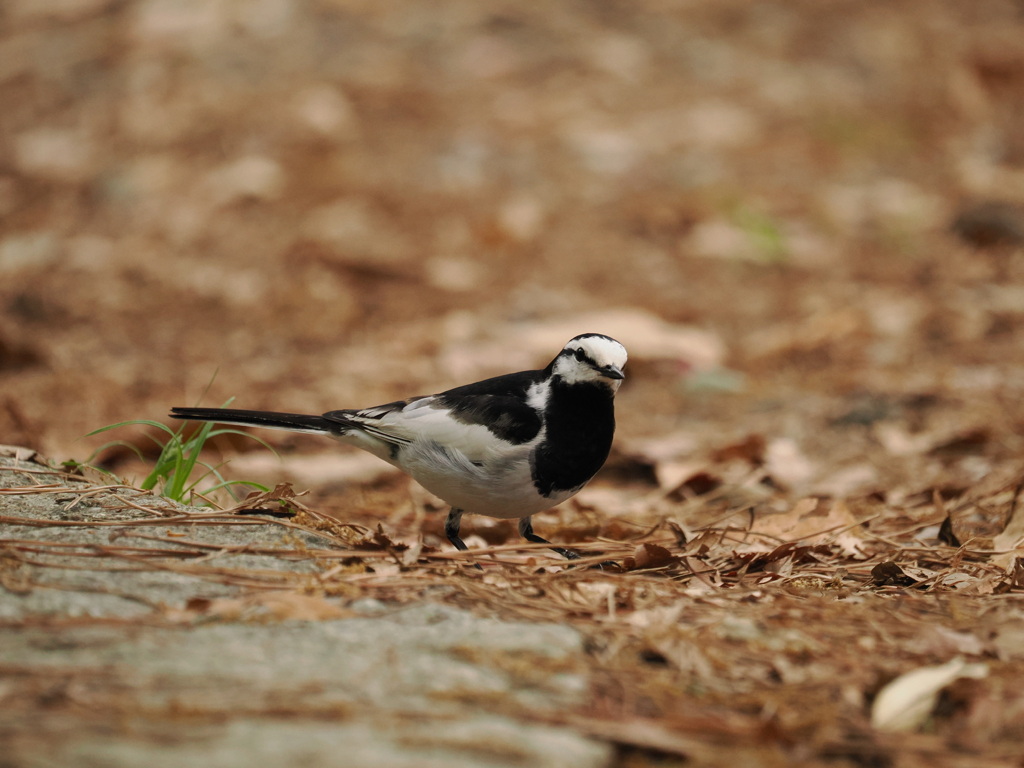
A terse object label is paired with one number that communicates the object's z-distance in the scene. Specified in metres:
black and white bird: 6.75
